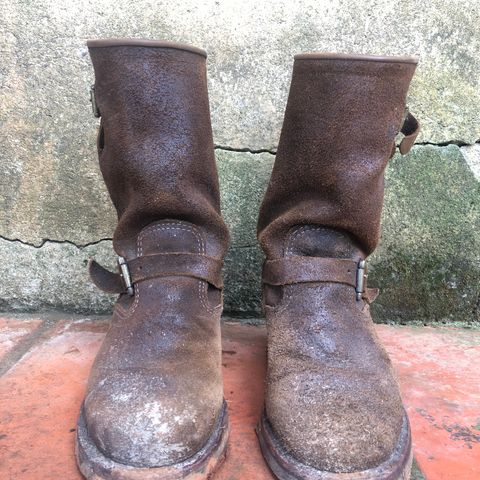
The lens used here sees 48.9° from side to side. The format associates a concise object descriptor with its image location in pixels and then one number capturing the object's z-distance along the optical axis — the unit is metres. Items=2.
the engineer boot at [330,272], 0.66
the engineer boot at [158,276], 0.65
